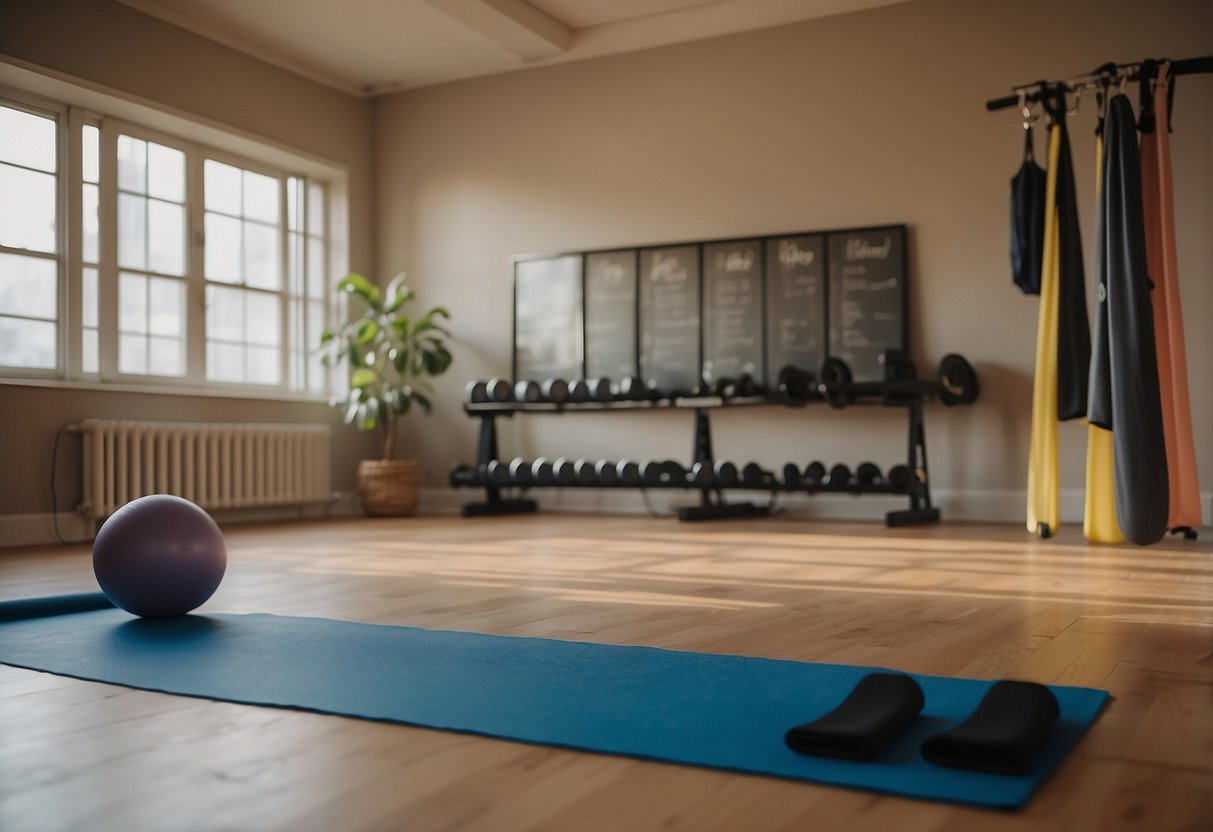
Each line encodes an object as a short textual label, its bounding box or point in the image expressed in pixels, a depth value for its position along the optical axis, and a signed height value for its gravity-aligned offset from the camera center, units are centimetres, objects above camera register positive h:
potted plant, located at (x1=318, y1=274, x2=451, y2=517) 679 +45
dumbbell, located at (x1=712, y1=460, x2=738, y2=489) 585 -20
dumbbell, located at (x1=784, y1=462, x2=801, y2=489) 572 -19
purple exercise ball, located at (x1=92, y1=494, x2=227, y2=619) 263 -28
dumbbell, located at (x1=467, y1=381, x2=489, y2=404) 665 +30
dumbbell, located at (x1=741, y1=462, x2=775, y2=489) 581 -21
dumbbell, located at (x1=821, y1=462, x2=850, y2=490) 561 -20
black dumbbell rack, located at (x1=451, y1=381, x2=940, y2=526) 554 -6
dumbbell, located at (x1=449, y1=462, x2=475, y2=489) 675 -22
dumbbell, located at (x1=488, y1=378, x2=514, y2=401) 659 +30
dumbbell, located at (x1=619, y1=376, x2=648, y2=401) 619 +28
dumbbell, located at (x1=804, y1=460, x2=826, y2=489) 571 -19
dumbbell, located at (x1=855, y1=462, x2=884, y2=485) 566 -19
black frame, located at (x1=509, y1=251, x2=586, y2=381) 707 +79
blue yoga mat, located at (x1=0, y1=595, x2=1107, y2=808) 152 -44
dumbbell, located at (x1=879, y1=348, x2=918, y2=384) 554 +37
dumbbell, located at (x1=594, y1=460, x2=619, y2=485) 618 -20
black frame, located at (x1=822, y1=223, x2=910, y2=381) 590 +83
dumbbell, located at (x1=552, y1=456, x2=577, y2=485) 632 -19
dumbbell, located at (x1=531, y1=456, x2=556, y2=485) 640 -19
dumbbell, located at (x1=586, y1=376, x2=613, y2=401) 628 +28
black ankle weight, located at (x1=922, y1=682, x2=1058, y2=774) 144 -41
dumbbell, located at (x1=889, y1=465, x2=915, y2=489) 555 -20
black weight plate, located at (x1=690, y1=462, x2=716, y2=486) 588 -20
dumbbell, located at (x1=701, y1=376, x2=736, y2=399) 594 +28
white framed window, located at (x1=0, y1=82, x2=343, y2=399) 542 +104
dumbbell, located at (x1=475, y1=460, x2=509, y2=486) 658 -20
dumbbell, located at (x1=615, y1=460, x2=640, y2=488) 612 -19
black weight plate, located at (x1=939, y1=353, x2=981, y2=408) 563 +30
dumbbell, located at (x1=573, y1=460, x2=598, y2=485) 624 -20
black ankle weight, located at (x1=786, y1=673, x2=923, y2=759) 150 -41
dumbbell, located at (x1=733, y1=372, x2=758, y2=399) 588 +28
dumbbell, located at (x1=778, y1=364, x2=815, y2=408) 567 +27
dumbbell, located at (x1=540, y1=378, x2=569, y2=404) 641 +28
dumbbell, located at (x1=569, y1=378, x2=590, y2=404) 636 +28
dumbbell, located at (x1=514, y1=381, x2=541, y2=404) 652 +29
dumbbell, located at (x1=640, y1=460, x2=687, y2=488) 603 -19
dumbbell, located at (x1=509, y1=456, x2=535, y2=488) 648 -20
